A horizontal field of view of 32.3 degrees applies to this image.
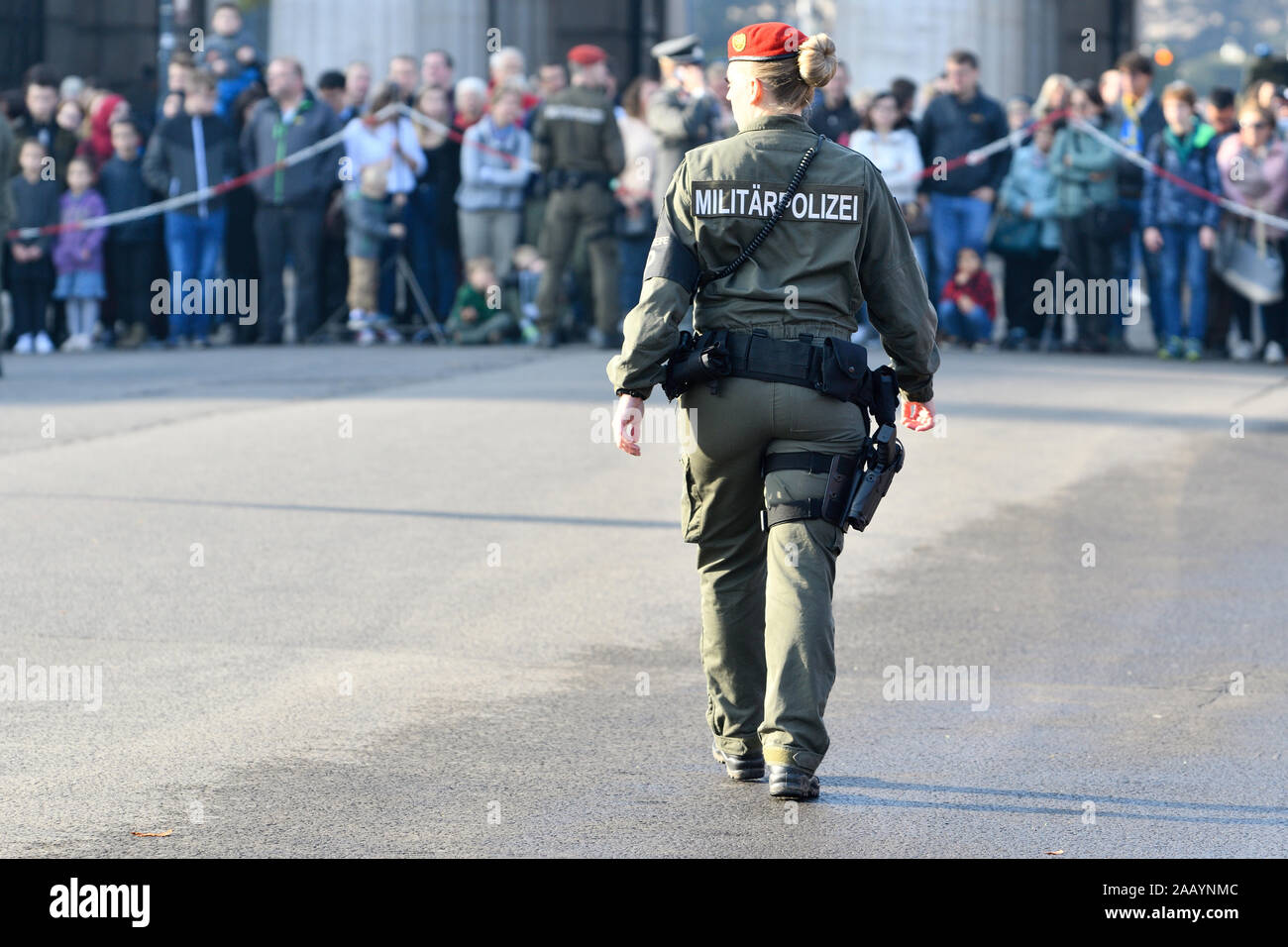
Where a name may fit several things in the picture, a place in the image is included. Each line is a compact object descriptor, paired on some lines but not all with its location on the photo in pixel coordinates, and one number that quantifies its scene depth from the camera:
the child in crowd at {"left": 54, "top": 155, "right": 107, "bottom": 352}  18.45
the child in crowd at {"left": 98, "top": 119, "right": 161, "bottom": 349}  18.64
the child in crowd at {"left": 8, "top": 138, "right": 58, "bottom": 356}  18.31
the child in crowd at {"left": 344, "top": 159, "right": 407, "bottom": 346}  18.67
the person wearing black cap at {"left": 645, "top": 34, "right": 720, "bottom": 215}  16.84
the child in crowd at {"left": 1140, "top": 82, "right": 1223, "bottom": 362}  17.77
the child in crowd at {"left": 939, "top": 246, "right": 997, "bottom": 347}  18.52
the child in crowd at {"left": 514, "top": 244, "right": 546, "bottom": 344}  18.98
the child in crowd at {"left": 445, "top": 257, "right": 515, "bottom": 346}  18.75
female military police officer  5.45
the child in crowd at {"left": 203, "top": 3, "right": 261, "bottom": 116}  19.69
